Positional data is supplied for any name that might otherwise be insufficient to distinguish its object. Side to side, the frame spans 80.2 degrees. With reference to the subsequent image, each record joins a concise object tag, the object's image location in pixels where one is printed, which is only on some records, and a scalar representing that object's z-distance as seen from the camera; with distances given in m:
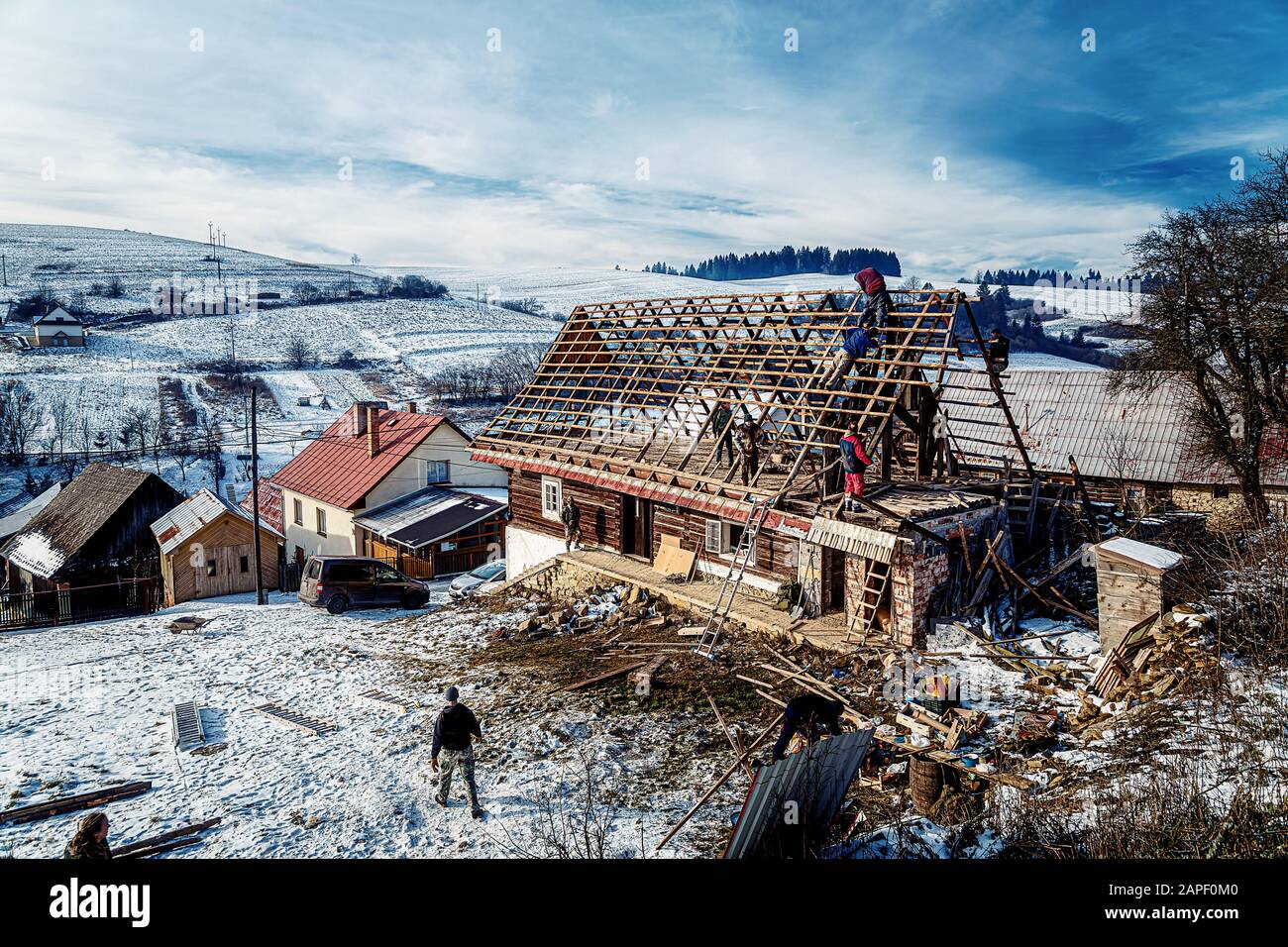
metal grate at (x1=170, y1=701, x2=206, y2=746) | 13.12
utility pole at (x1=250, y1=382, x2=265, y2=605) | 26.06
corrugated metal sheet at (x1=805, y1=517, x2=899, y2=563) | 13.98
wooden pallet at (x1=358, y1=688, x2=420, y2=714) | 13.84
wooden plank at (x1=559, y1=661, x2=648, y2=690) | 14.13
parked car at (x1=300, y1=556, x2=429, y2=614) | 22.98
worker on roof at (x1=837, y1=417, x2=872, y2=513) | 14.38
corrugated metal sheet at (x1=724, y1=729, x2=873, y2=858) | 7.18
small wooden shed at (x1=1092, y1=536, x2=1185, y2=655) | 12.07
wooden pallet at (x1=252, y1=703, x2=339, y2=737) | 13.31
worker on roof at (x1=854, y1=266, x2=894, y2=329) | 16.69
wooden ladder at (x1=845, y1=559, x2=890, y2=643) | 14.83
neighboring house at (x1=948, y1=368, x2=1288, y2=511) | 24.67
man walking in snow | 9.71
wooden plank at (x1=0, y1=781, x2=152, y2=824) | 10.43
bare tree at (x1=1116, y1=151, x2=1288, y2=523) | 19.59
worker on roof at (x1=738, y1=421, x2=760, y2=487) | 17.33
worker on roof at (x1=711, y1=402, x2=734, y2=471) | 18.06
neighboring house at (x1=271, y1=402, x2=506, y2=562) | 32.66
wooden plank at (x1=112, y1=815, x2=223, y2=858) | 9.34
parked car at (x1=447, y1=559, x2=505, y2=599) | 25.03
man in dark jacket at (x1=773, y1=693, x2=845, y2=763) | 8.18
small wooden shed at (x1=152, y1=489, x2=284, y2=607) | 28.00
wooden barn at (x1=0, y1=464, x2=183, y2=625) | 28.97
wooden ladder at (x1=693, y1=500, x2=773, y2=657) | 15.37
